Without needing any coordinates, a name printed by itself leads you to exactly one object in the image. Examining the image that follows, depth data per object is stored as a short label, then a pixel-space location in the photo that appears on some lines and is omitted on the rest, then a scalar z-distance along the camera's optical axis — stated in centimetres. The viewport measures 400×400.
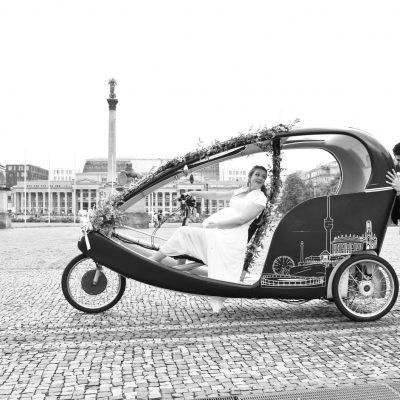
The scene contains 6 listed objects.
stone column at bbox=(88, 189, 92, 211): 11138
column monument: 3778
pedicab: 555
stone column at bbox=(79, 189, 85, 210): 10862
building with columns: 11069
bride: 559
